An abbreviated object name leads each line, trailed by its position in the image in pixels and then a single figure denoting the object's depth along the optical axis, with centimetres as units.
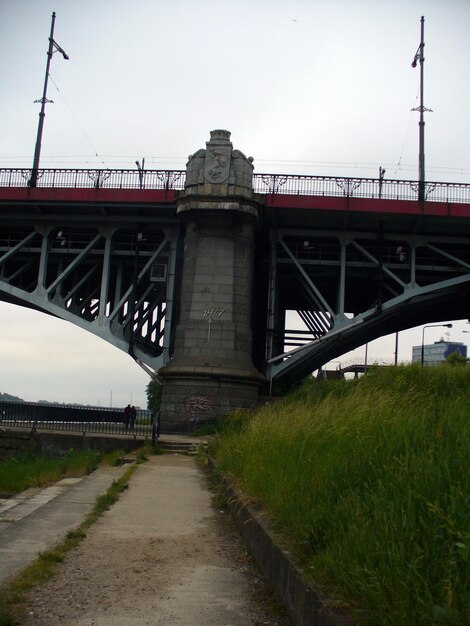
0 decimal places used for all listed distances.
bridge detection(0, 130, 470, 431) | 2438
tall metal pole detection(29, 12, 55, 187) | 3142
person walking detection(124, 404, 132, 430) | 2970
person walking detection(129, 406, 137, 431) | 2915
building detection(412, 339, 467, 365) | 10035
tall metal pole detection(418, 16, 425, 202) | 3040
